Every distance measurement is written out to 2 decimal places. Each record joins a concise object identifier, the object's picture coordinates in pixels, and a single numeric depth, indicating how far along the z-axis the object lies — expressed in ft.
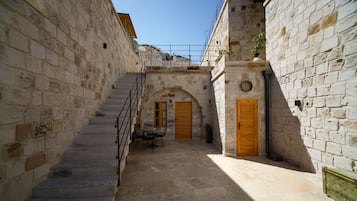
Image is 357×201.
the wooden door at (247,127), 14.12
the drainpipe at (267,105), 14.11
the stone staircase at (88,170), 6.26
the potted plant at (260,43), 16.19
